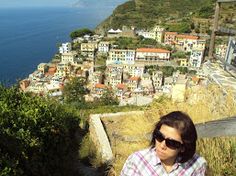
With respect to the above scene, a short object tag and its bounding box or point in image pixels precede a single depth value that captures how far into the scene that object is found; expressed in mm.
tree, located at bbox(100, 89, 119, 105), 17080
